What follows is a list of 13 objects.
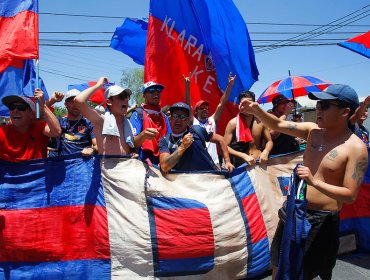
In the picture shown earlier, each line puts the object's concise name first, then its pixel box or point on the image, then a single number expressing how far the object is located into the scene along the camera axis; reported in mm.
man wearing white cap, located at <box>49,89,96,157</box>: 3562
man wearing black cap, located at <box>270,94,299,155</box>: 4492
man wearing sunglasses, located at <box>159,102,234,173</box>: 3492
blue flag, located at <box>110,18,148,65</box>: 6526
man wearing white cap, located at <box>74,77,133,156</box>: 3045
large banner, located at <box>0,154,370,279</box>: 2957
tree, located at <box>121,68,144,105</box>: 52803
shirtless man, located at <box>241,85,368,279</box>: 2332
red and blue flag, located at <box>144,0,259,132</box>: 4883
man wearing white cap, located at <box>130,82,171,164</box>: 3652
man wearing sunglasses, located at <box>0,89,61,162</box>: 3107
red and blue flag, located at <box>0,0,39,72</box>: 3377
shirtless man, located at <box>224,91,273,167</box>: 4180
